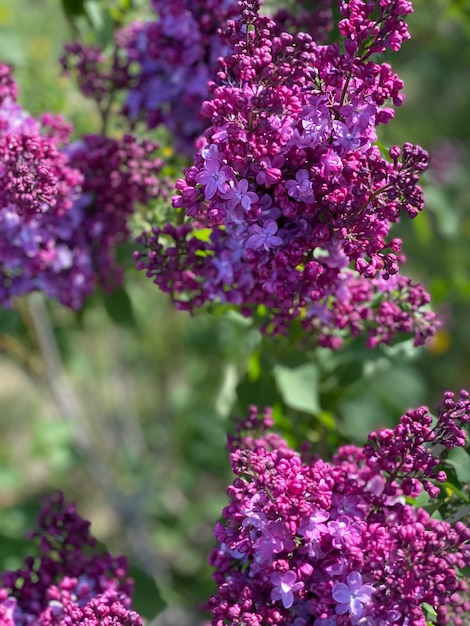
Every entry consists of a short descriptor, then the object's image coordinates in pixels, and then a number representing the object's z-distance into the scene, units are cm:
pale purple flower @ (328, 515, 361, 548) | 84
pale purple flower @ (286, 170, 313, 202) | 86
